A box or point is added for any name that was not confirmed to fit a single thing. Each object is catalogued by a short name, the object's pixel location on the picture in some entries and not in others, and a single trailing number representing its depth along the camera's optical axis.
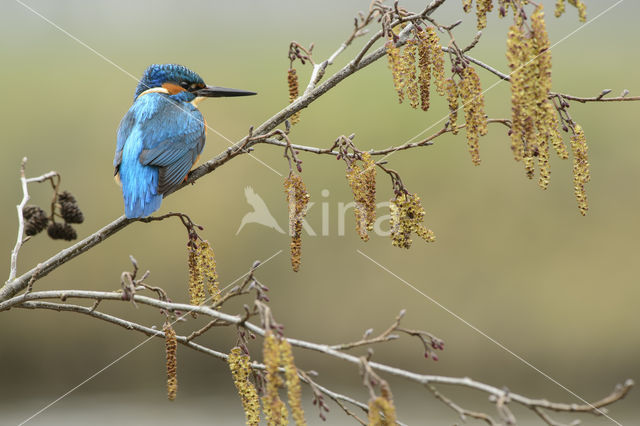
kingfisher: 7.02
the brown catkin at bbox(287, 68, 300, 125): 6.89
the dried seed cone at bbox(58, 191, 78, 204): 6.77
